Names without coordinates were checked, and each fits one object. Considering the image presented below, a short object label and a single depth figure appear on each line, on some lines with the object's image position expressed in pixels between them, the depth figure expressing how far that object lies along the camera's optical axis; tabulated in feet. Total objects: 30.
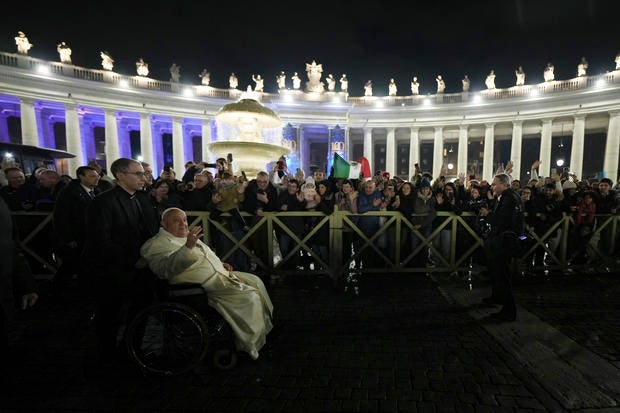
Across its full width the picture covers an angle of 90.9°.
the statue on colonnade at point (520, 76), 111.55
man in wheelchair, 9.93
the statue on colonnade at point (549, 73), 106.93
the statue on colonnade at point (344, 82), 114.83
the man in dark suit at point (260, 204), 20.24
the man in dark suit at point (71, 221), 16.22
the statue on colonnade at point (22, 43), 85.35
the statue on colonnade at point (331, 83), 116.43
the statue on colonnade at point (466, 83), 117.08
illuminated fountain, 40.29
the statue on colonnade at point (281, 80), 113.39
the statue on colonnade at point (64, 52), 93.08
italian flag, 26.96
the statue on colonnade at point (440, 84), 121.08
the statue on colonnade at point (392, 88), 122.93
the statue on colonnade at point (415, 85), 122.21
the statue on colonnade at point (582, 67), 103.96
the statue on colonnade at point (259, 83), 102.60
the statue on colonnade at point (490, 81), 113.60
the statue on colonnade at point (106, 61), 97.35
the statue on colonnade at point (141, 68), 102.76
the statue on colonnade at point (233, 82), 112.16
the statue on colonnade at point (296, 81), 113.00
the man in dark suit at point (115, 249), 10.00
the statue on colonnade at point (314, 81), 113.73
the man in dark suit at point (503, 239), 15.02
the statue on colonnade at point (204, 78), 111.30
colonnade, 93.15
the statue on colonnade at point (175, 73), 105.40
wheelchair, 10.09
